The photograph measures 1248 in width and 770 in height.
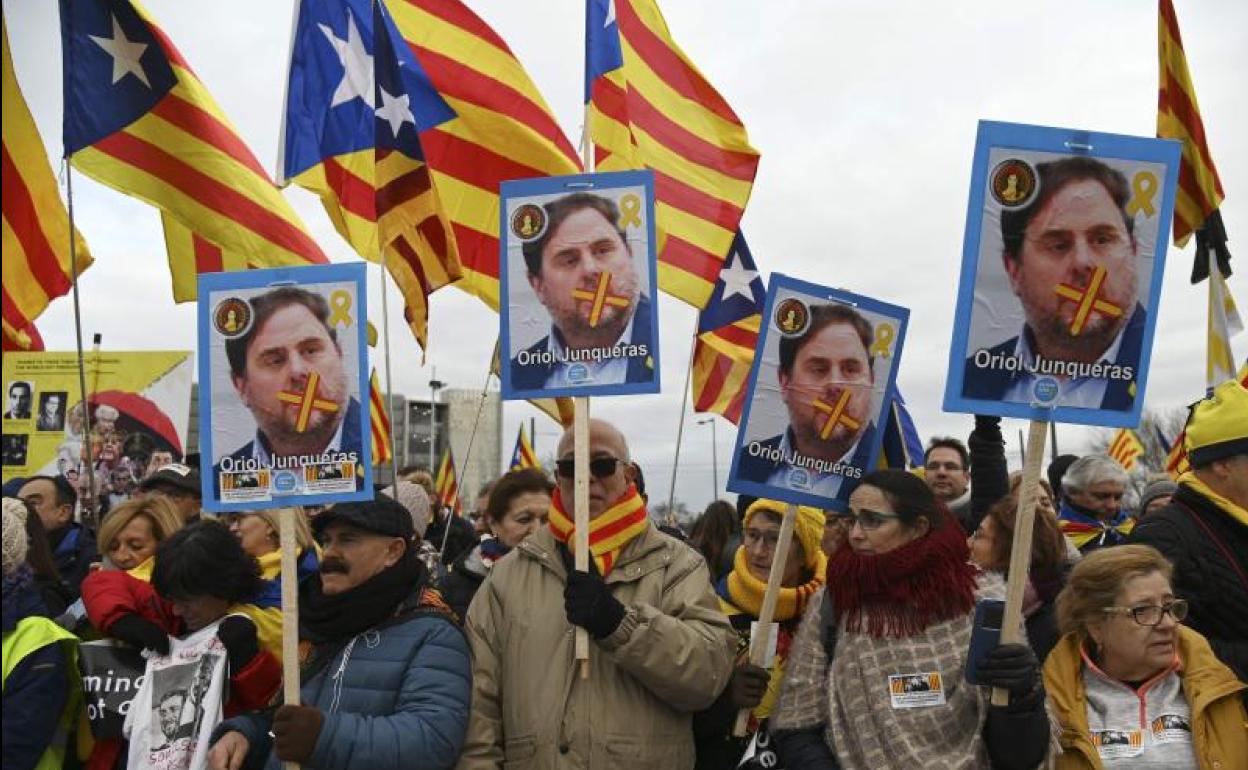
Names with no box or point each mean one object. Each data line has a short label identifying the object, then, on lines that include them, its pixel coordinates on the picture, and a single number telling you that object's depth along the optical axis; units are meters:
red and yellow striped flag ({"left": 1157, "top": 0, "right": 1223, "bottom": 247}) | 7.17
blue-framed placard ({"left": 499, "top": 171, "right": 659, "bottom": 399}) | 4.29
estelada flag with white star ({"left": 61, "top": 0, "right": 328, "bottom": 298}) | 6.13
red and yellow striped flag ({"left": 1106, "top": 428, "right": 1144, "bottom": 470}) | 13.83
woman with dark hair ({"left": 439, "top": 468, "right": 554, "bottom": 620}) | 5.71
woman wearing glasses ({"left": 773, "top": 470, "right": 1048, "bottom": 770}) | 3.55
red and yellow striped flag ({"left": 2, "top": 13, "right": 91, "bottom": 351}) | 5.82
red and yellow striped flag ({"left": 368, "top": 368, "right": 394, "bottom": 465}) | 10.95
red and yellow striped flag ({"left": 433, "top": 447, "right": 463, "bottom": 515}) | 12.53
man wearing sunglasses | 3.76
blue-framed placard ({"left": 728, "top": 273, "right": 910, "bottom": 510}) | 4.54
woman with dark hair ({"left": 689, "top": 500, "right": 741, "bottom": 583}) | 6.81
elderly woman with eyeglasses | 3.64
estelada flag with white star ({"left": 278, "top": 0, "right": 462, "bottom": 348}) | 6.25
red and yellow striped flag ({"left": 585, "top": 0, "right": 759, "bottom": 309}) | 6.29
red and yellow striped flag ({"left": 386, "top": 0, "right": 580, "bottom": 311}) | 6.86
